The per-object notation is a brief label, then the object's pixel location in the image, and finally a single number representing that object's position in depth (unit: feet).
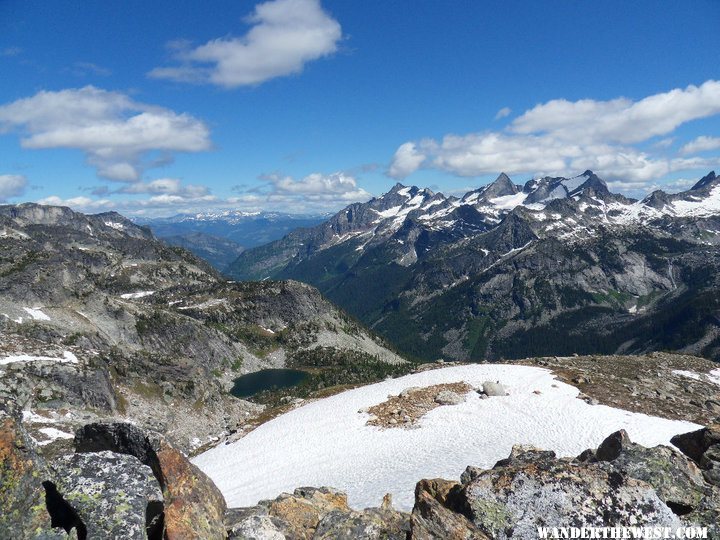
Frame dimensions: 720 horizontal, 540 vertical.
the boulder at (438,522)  38.96
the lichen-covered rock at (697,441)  60.54
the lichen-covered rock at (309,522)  40.93
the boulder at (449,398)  127.85
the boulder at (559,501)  39.09
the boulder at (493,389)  131.13
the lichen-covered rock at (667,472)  45.85
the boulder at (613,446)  57.21
